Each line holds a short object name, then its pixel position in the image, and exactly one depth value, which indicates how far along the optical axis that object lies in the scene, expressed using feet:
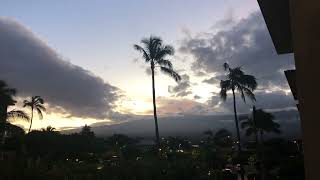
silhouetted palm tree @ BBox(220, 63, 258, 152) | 80.67
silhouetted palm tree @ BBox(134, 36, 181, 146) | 67.99
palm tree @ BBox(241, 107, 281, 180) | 108.89
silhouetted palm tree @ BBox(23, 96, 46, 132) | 118.00
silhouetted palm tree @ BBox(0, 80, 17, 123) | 59.28
